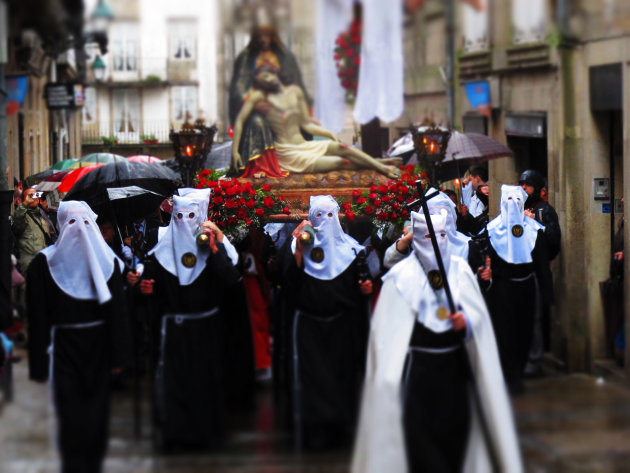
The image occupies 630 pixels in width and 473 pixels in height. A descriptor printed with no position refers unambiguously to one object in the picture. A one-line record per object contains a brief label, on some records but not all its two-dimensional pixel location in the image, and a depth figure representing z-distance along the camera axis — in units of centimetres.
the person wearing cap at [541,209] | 1320
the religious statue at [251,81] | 1420
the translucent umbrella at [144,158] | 1622
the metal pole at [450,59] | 1482
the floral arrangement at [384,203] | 1266
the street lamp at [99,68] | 1784
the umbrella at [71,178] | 1602
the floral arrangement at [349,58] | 1459
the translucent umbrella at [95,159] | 1855
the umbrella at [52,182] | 1731
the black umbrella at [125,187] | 1298
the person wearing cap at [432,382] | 781
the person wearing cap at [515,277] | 1276
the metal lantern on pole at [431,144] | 1433
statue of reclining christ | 1394
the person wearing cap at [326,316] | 994
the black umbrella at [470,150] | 1555
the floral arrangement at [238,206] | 1248
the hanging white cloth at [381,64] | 1426
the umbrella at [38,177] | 1874
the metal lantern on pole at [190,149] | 1469
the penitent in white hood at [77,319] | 904
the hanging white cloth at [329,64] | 1437
